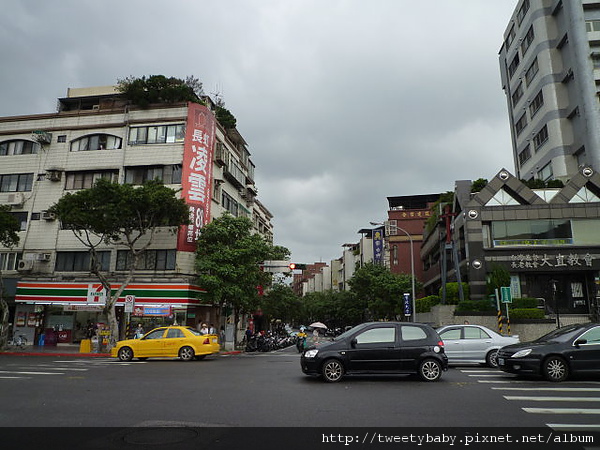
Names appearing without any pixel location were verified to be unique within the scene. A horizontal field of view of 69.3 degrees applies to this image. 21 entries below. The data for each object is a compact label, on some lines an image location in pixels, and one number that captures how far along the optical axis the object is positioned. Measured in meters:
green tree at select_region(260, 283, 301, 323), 48.21
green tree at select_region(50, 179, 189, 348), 25.86
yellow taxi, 18.62
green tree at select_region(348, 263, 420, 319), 43.91
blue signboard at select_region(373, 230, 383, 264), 61.72
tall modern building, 39.44
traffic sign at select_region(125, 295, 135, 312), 24.99
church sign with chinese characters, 30.27
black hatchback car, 10.95
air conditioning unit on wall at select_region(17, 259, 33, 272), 32.34
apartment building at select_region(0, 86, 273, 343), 31.05
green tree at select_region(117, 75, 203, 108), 34.53
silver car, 15.19
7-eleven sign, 26.75
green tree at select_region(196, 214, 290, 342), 28.28
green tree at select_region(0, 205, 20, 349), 26.45
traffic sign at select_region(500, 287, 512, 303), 22.98
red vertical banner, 31.25
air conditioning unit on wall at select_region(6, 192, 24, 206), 34.25
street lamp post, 30.17
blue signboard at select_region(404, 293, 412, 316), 34.28
